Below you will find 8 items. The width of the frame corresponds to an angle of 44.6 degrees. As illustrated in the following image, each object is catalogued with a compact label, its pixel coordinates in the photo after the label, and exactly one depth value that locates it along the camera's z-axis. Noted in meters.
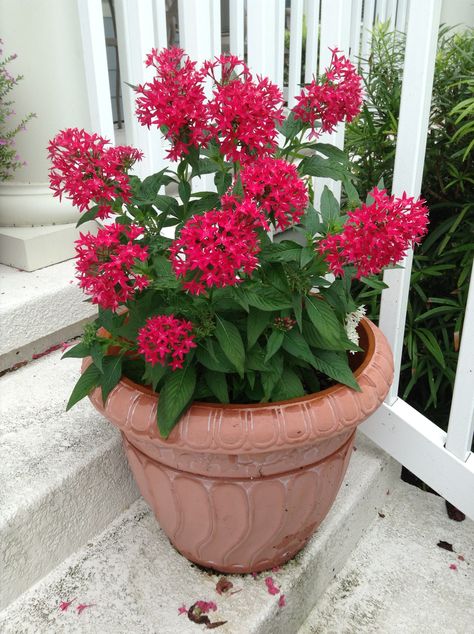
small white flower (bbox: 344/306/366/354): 1.12
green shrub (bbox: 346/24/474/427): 1.47
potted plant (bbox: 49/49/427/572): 0.75
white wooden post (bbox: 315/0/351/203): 1.23
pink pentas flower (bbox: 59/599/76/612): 1.09
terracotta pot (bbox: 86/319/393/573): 0.93
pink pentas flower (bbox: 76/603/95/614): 1.08
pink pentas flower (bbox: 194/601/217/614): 1.10
